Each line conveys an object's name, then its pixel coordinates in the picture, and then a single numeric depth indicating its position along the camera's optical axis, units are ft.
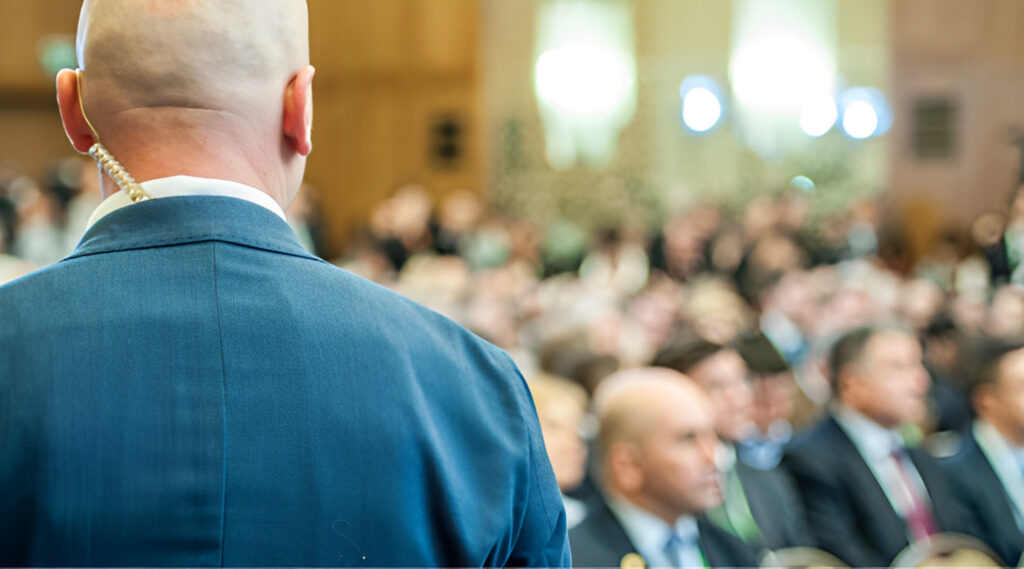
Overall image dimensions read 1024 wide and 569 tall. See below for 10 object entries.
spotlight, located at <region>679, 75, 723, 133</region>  56.44
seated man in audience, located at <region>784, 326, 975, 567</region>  14.03
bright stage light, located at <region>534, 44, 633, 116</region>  57.47
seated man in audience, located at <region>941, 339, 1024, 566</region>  14.87
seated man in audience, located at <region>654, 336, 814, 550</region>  13.53
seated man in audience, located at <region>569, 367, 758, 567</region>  11.06
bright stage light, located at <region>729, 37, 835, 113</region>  55.42
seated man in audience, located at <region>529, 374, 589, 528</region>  12.55
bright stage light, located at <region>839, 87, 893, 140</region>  54.44
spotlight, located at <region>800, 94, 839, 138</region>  55.01
